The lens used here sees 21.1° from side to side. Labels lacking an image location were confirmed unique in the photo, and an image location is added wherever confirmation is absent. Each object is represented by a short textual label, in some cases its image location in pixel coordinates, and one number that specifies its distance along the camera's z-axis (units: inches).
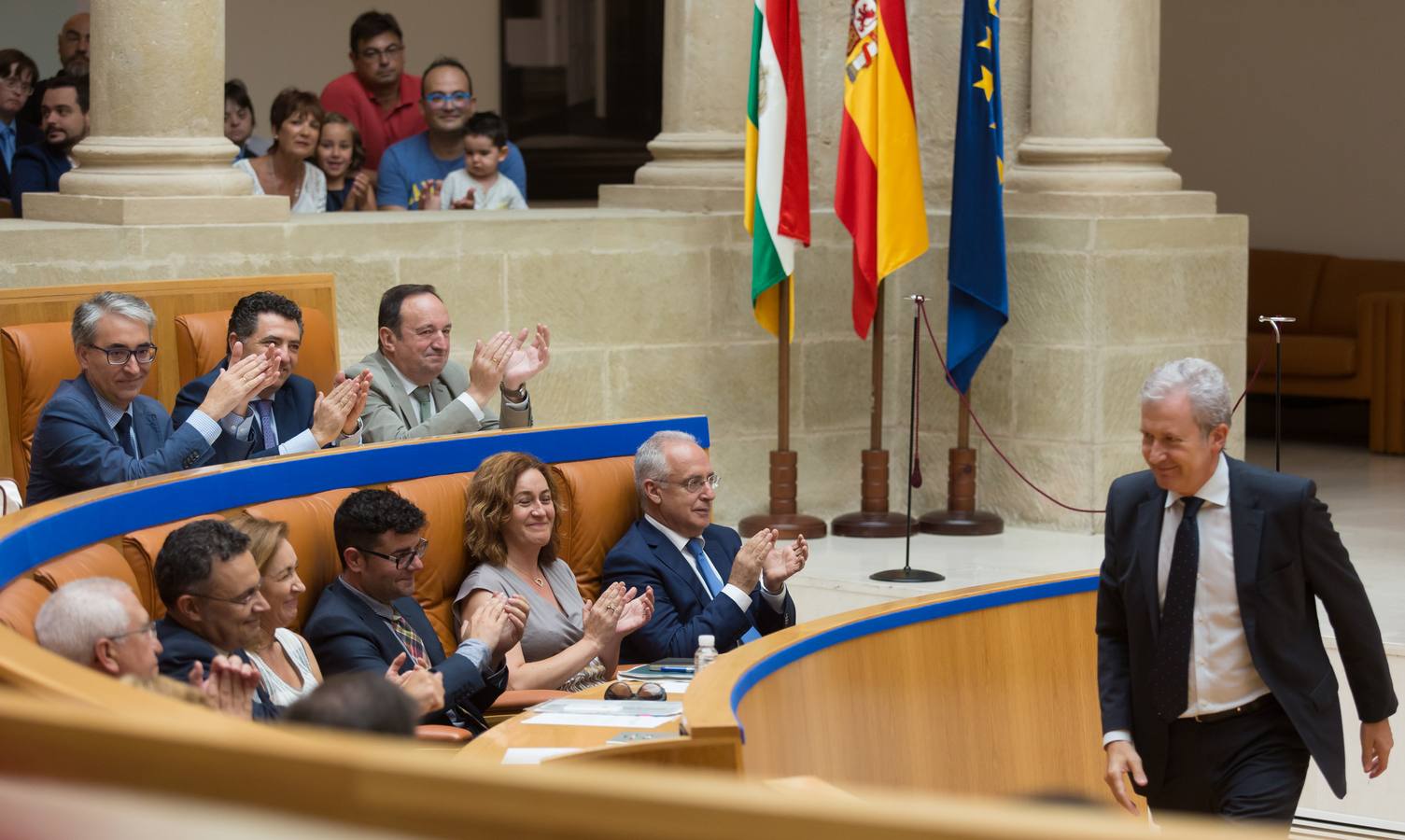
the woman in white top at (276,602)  282.8
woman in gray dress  351.8
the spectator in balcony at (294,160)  539.0
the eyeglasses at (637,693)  300.8
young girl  575.4
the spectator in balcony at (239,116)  595.4
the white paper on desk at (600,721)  273.4
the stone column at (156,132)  495.8
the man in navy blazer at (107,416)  355.7
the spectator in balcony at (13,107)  576.3
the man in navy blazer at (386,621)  311.3
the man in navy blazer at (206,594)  266.2
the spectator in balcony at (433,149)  585.3
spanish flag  568.3
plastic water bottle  319.6
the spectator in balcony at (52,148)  551.6
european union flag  568.0
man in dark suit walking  266.4
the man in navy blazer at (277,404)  390.6
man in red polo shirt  618.9
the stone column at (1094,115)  591.8
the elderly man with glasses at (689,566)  373.9
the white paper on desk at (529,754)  255.1
